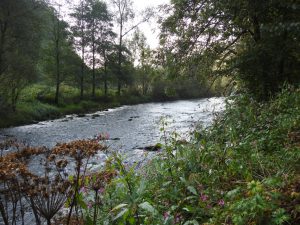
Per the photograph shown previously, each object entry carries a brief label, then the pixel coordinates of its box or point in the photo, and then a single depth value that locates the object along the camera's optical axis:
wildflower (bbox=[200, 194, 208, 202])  3.67
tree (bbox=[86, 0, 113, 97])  39.94
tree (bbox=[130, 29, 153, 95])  53.53
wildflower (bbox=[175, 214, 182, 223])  3.51
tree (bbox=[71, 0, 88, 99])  39.00
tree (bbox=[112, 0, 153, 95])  44.66
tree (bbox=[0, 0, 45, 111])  22.38
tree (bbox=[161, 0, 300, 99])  9.43
